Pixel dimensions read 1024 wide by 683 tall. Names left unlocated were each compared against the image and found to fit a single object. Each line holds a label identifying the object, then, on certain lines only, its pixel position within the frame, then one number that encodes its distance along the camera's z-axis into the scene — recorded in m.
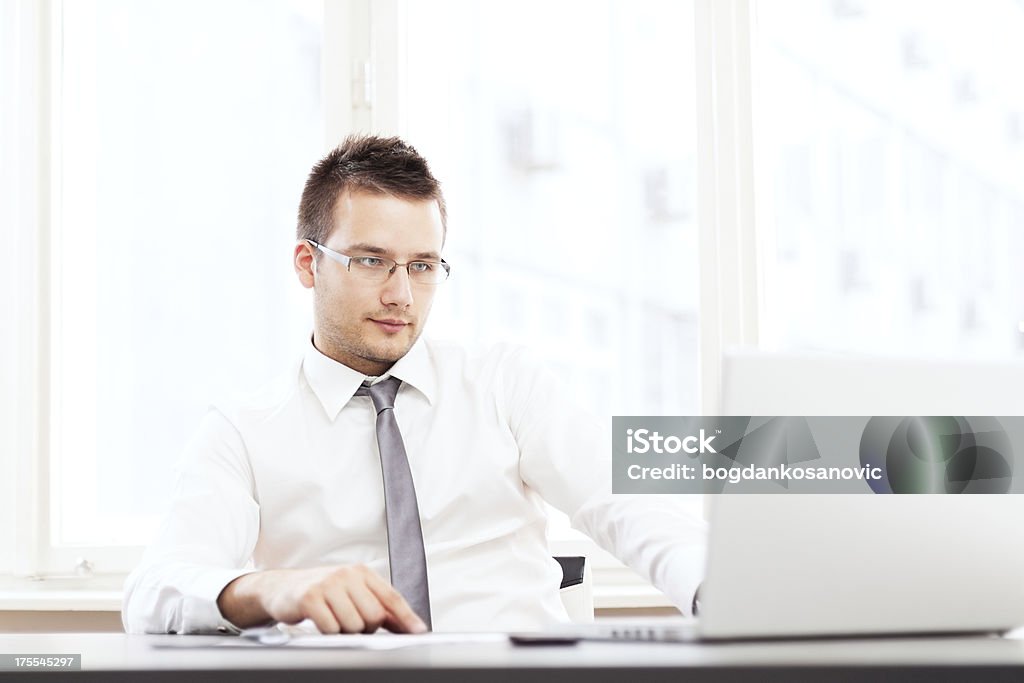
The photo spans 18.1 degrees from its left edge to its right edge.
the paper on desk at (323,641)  2.86
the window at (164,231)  4.47
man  3.70
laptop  2.56
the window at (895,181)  4.34
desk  2.23
